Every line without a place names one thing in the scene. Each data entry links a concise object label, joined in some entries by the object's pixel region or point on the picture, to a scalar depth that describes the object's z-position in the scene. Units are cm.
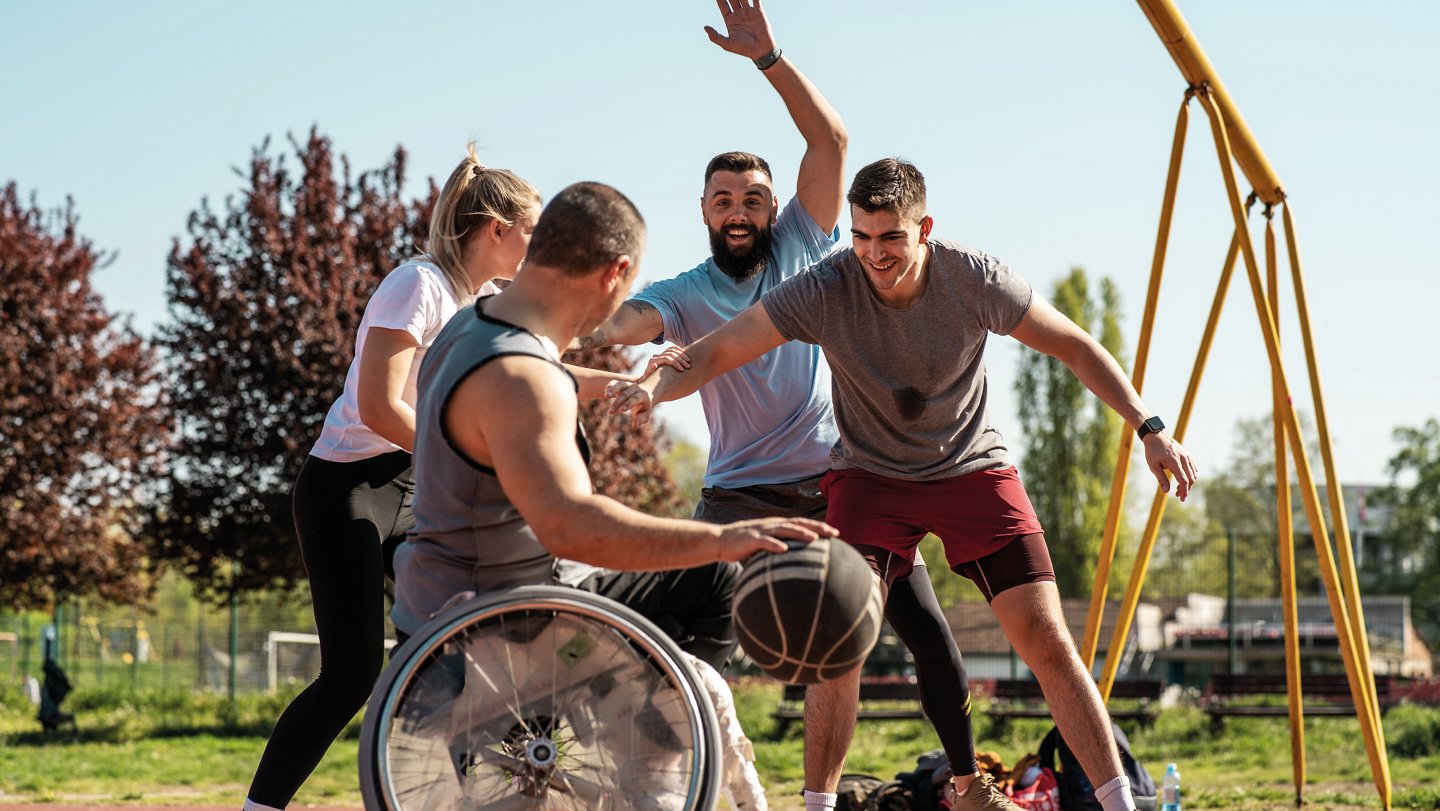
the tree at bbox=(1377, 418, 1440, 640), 5341
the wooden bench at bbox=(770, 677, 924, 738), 1352
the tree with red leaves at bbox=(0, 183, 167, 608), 1977
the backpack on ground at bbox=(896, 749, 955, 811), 698
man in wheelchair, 298
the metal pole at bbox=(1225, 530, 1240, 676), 1701
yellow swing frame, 709
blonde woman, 423
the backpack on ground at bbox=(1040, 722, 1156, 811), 653
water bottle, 729
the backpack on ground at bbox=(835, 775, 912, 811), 699
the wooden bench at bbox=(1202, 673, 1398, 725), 1360
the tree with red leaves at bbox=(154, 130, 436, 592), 1777
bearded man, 527
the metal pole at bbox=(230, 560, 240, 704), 1881
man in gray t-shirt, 468
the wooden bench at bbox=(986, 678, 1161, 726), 1367
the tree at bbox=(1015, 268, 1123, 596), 4781
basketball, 308
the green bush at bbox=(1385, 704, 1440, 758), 1213
